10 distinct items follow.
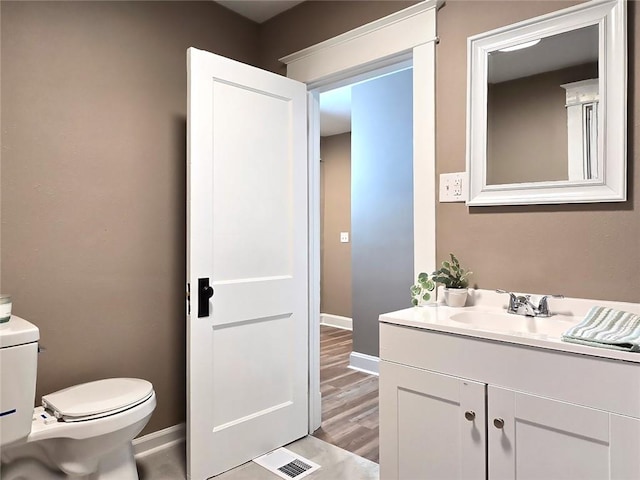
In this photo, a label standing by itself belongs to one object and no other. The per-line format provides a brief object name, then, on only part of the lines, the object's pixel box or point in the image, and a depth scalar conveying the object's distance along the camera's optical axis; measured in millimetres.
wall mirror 1475
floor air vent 2006
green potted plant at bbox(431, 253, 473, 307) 1744
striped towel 1119
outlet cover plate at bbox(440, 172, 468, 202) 1810
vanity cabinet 1116
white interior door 1953
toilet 1412
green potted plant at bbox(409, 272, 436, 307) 1815
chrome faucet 1555
